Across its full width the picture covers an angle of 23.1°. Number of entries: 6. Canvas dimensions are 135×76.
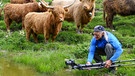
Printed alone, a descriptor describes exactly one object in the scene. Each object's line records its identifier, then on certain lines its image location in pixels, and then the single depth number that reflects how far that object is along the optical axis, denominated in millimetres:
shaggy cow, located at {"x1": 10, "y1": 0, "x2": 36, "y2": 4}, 15330
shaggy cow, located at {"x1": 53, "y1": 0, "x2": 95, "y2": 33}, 11500
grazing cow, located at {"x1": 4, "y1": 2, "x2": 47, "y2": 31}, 13172
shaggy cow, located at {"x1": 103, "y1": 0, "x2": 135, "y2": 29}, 13000
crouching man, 7328
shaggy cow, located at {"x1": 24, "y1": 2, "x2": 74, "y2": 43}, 10344
